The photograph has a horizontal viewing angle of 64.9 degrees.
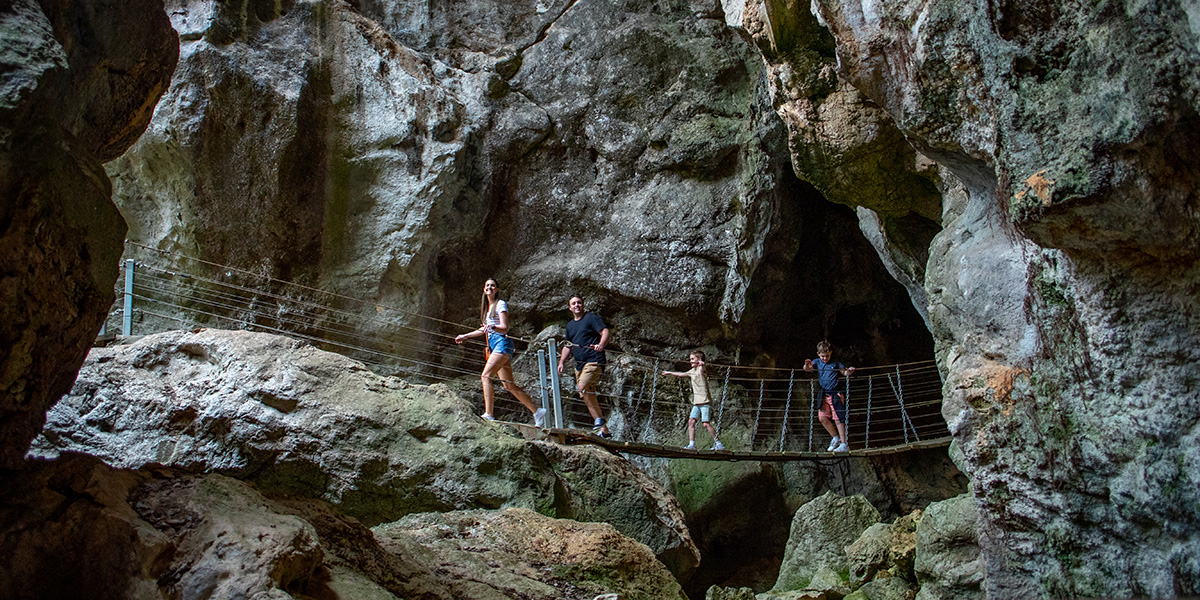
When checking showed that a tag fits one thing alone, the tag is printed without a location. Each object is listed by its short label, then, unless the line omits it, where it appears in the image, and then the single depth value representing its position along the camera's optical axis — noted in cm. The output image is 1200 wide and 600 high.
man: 786
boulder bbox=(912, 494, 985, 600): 600
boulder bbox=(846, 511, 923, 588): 670
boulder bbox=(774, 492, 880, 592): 784
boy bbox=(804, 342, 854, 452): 871
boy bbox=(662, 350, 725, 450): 817
